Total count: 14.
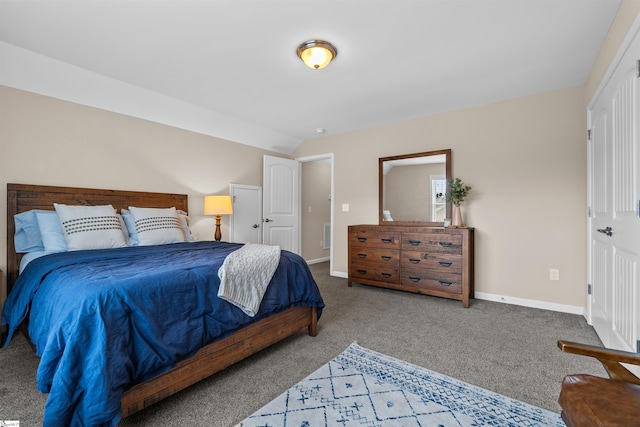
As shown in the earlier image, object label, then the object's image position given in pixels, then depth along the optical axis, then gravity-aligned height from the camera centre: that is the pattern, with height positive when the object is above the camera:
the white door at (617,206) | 1.62 +0.06
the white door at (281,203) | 4.80 +0.21
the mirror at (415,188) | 3.80 +0.37
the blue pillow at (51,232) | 2.45 -0.15
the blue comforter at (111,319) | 1.22 -0.53
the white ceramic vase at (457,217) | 3.50 -0.02
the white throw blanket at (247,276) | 1.80 -0.40
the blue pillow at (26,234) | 2.50 -0.17
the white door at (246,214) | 4.41 +0.02
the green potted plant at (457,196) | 3.52 +0.23
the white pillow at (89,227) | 2.48 -0.11
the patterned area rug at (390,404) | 1.45 -1.01
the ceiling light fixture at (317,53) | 2.28 +1.29
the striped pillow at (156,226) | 2.87 -0.12
